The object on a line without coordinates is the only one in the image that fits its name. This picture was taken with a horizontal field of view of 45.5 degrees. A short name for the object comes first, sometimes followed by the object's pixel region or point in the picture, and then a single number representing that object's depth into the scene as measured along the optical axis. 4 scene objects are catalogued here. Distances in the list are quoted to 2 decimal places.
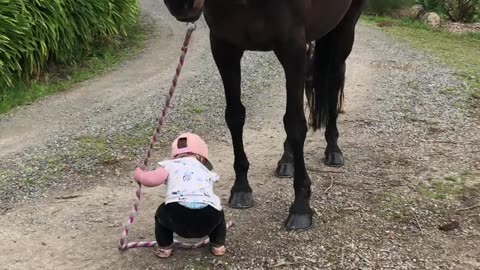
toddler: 2.88
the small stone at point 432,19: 14.23
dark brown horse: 3.01
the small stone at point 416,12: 14.90
